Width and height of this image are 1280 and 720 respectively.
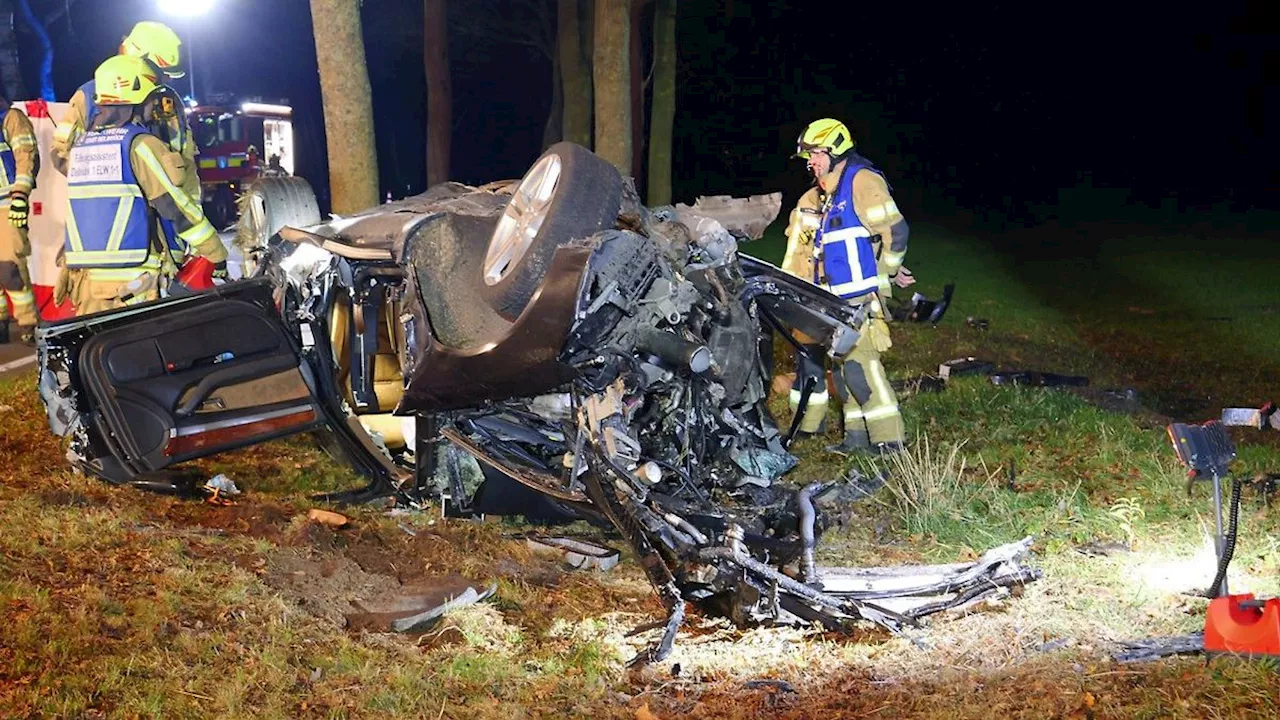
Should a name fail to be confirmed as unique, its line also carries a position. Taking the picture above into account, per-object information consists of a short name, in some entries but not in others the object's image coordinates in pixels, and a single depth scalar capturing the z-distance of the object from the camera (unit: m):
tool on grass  3.68
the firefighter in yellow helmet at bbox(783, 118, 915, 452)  6.96
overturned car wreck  4.37
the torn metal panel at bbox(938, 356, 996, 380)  8.71
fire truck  15.23
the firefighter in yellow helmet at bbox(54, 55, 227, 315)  6.76
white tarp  9.86
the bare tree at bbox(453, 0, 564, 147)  23.17
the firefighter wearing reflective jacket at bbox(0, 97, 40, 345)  9.27
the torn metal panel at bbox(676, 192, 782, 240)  5.89
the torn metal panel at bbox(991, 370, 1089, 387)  8.41
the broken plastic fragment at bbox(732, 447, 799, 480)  5.29
